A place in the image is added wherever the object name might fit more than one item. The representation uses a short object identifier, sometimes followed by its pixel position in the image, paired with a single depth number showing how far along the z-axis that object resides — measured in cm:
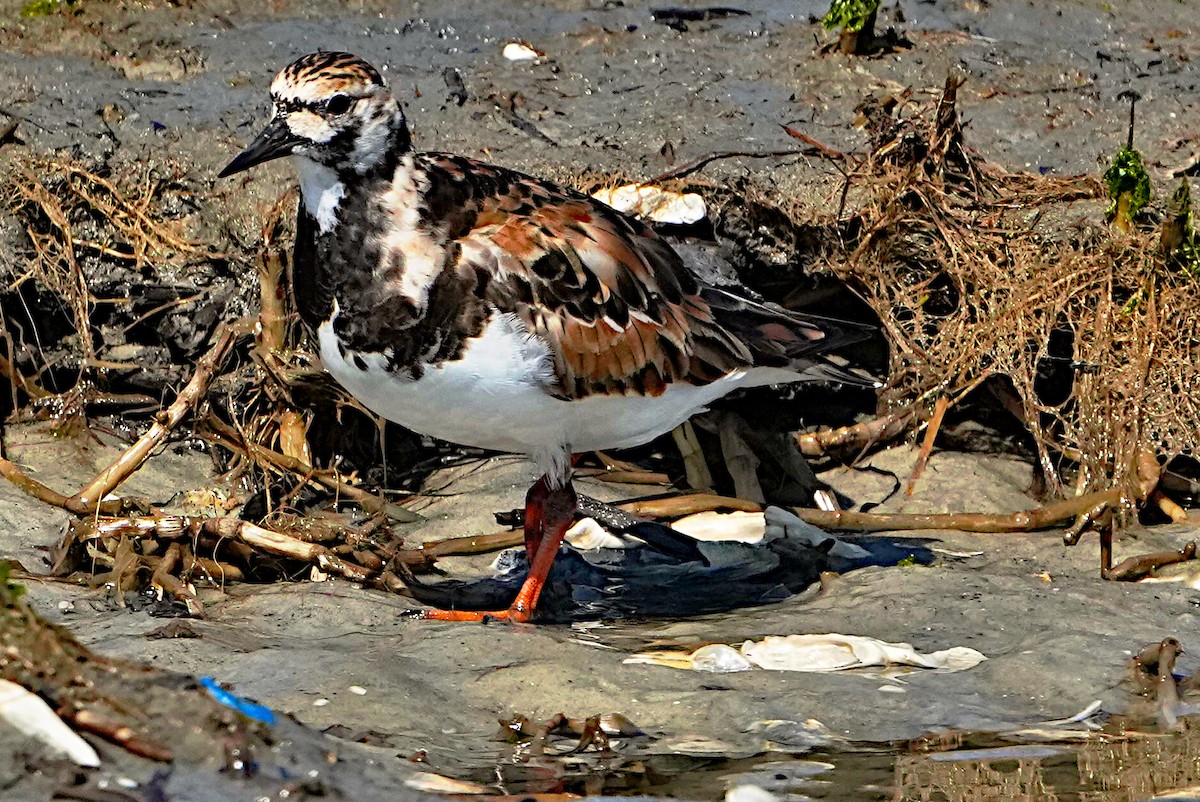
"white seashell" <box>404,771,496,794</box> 721
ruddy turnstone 999
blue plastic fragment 714
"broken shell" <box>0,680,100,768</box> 647
